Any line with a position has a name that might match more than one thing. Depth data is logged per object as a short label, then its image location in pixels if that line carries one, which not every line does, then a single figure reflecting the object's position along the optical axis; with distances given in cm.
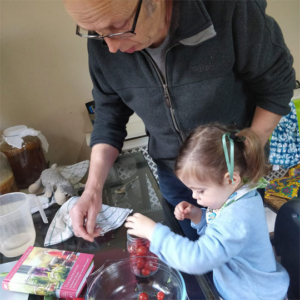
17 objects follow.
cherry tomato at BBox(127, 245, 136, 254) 81
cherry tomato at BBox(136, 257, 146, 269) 77
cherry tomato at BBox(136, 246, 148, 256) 78
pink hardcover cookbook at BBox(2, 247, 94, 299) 70
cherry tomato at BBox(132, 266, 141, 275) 77
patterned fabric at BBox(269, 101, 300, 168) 165
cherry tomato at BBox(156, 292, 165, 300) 70
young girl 72
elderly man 75
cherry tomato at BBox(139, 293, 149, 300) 71
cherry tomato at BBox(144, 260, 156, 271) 77
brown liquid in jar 138
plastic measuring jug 89
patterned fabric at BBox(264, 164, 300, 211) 158
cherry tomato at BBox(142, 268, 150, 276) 76
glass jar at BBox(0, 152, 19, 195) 124
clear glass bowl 71
